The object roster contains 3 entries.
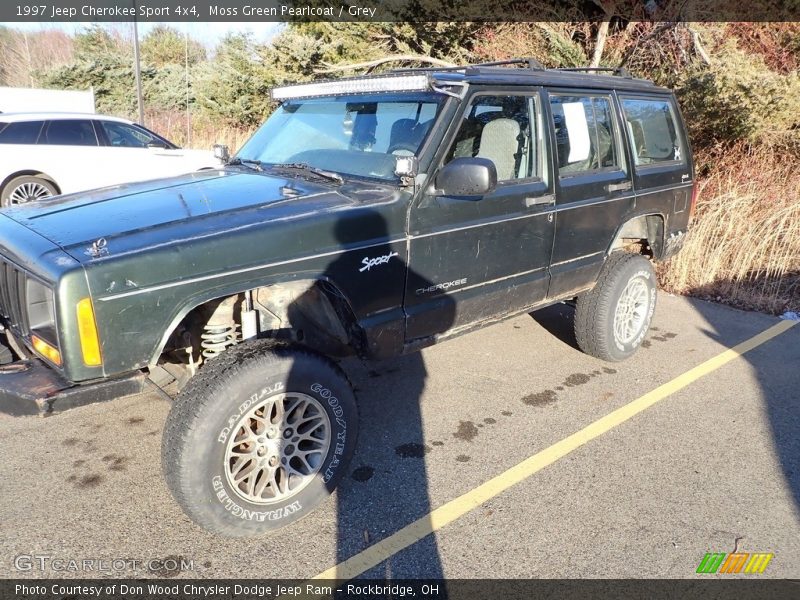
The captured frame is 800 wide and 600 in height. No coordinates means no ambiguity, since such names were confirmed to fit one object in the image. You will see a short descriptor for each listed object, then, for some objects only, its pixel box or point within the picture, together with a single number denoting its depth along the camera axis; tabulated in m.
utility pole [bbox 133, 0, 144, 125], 17.31
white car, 8.93
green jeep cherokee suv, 2.42
